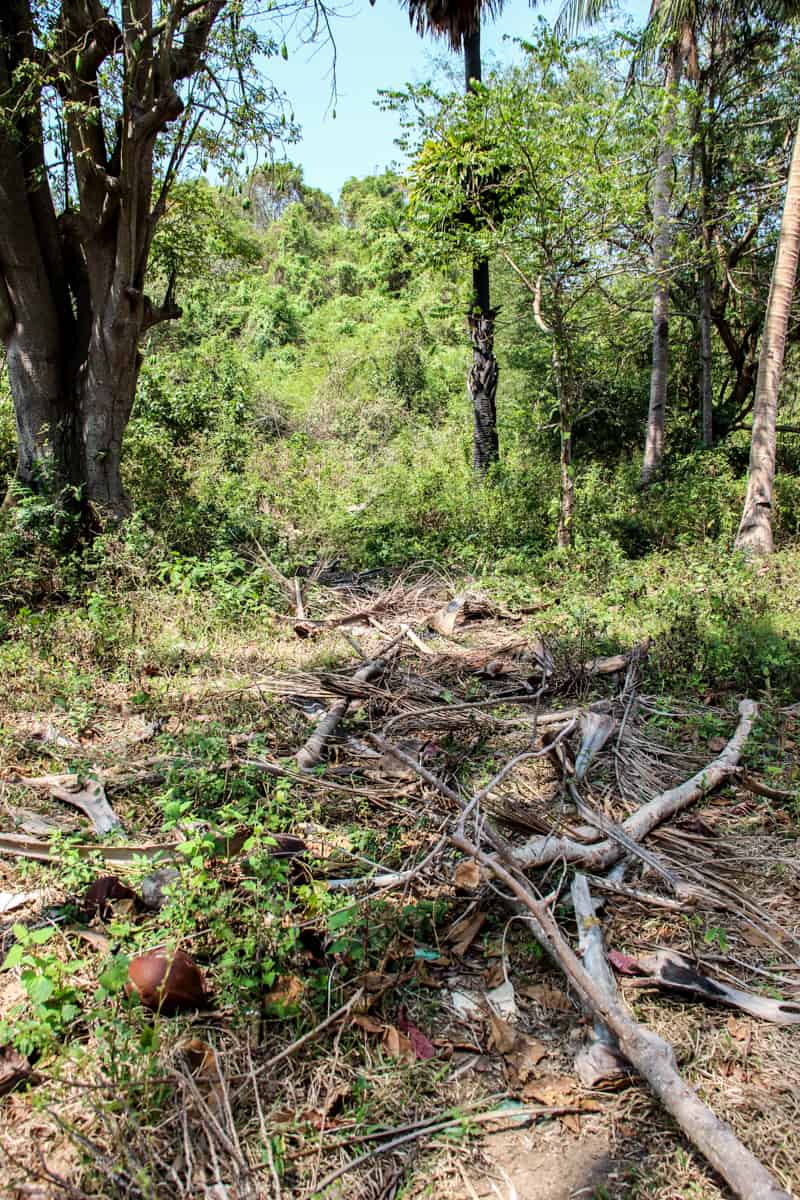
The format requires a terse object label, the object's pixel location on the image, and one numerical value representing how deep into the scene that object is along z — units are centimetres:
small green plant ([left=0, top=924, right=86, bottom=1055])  185
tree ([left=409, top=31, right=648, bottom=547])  628
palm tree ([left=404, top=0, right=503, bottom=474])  952
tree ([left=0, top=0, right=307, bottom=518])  556
